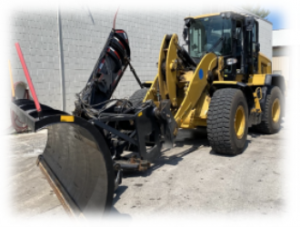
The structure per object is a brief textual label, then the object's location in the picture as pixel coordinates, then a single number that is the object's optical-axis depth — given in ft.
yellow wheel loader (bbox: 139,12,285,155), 16.33
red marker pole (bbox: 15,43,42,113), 7.85
